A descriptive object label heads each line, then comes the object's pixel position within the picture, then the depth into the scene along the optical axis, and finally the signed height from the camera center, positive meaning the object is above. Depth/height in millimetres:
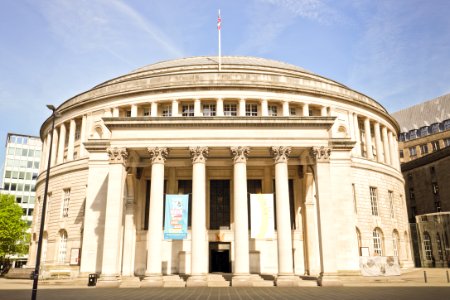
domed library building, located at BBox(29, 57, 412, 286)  29234 +6908
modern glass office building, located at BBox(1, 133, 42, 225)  100875 +21126
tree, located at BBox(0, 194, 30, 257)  54312 +2775
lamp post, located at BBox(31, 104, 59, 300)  16289 -844
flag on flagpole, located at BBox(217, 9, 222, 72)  44594 +26132
